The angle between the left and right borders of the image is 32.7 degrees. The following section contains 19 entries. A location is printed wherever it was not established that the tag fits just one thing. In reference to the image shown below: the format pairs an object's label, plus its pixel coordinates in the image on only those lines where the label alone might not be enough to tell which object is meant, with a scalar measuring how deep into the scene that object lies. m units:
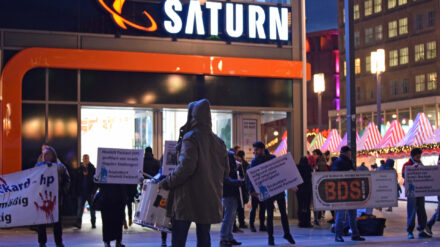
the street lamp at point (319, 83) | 42.91
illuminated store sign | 19.17
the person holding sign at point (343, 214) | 14.41
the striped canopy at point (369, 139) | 43.78
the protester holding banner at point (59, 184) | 12.55
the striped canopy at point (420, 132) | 38.03
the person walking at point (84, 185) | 17.80
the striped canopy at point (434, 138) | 36.19
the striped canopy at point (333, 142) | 49.03
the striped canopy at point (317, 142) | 53.79
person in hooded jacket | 7.32
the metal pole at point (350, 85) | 16.58
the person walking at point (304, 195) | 18.66
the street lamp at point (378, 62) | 38.16
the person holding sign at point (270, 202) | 14.00
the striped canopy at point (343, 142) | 44.85
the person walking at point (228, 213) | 13.87
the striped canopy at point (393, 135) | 41.56
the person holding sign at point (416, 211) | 15.09
